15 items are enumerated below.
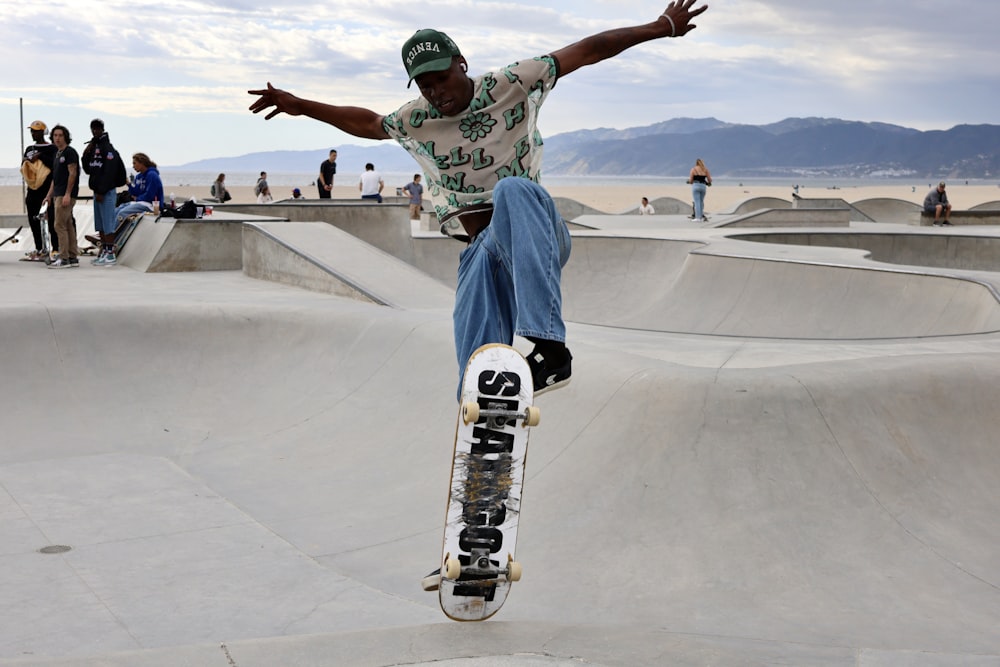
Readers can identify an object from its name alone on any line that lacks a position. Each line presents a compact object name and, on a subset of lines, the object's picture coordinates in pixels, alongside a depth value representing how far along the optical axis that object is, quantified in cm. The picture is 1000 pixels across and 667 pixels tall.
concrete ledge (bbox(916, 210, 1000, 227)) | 2530
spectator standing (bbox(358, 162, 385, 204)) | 2048
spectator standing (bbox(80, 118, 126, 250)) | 1195
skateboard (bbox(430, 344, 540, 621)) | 344
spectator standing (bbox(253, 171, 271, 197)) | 2803
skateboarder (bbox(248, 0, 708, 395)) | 351
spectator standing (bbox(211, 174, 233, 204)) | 2675
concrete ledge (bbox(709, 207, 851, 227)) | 2370
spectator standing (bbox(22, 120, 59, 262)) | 1174
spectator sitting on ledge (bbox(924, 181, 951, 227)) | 2420
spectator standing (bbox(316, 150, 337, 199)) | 2073
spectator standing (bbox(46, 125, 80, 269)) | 1118
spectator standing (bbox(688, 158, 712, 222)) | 2272
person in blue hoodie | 1362
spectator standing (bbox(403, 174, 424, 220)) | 2831
